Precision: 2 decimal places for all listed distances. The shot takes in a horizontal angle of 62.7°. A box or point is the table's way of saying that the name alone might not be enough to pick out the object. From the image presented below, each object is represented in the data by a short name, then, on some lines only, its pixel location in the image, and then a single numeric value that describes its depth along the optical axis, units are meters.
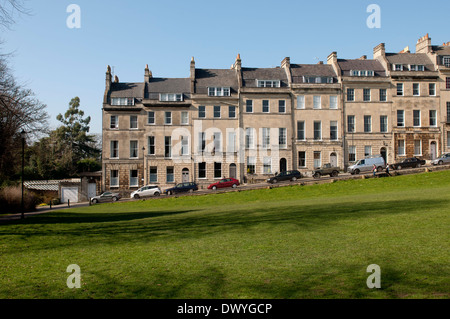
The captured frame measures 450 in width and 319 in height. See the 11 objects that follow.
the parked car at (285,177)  45.44
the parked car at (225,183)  46.09
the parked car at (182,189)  45.25
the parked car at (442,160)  46.25
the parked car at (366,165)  45.62
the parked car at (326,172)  46.06
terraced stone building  52.50
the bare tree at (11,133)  26.23
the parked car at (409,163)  44.72
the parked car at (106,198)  46.34
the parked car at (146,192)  46.34
